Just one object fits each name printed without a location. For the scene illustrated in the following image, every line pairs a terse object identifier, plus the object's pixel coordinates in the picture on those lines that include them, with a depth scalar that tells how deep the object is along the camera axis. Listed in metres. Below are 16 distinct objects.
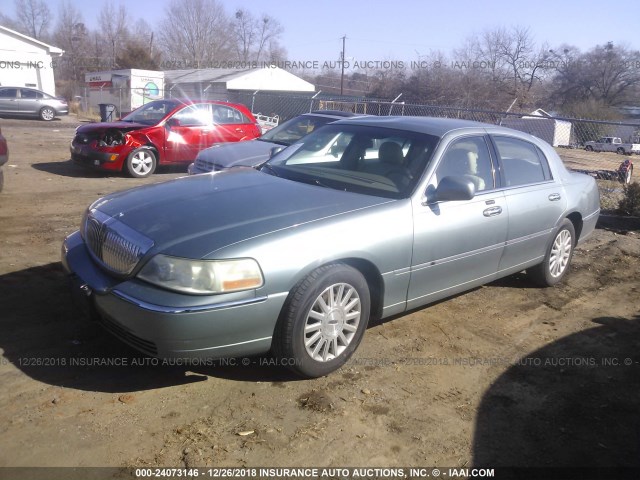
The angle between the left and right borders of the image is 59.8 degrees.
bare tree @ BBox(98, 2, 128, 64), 66.44
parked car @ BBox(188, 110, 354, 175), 8.23
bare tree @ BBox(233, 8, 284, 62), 66.06
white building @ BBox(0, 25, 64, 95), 31.92
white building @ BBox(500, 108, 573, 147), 25.50
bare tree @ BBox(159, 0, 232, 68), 59.81
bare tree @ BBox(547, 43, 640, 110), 51.72
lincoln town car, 3.06
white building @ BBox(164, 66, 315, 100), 40.38
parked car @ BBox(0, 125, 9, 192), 7.79
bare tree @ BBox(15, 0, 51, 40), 69.69
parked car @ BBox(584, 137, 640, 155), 32.59
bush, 9.08
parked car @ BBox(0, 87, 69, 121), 23.86
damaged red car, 10.31
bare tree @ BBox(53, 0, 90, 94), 53.42
